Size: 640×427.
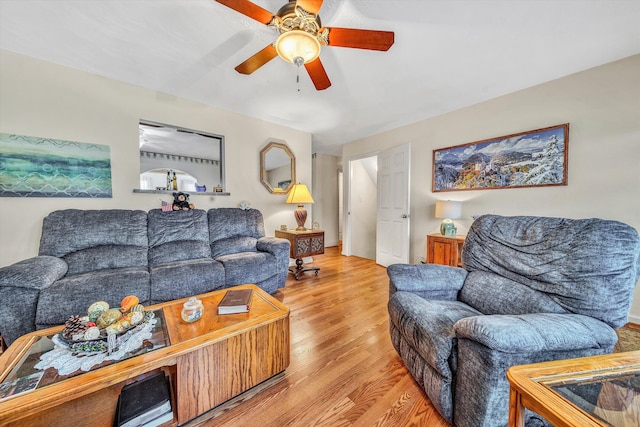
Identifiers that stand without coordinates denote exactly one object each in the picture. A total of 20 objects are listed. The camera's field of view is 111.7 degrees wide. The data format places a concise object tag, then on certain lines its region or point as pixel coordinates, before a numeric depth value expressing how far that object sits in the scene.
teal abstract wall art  1.96
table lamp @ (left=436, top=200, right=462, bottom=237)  2.75
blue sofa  1.45
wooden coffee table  0.79
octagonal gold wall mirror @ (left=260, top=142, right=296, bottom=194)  3.49
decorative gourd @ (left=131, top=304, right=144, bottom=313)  1.13
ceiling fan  1.24
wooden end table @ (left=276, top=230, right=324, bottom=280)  3.12
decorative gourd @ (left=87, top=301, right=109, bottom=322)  1.07
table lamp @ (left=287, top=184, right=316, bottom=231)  3.27
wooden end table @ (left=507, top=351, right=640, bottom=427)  0.55
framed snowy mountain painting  2.26
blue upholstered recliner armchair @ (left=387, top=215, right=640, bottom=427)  0.84
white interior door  3.40
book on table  1.28
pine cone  0.97
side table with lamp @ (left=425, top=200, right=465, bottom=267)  2.62
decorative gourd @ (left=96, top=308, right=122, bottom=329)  1.02
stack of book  0.88
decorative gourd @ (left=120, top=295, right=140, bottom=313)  1.14
